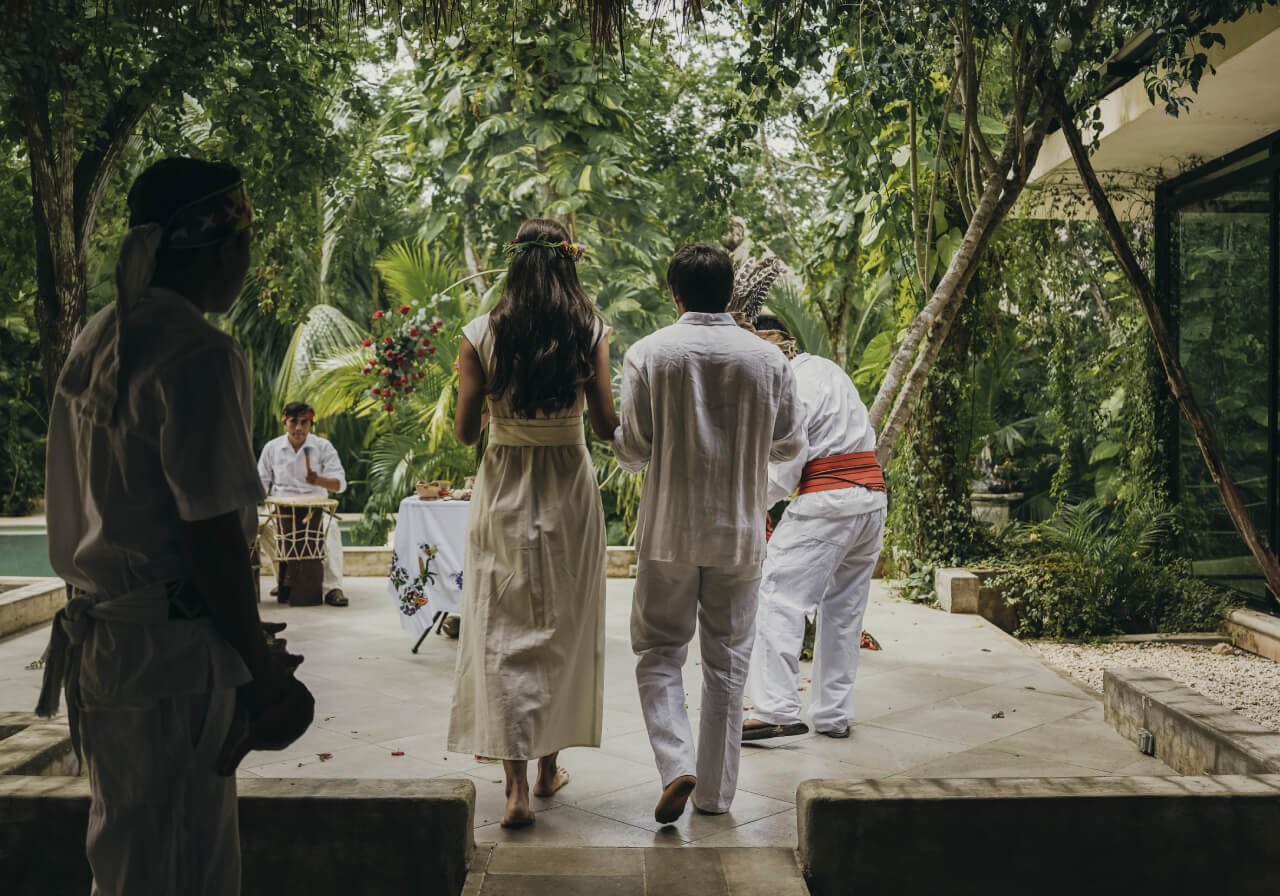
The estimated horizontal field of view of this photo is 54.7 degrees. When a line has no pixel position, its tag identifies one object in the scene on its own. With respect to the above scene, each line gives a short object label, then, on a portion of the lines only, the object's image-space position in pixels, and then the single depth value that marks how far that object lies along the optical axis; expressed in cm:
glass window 802
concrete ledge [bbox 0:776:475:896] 327
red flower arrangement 789
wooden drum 884
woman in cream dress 396
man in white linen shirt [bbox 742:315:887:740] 496
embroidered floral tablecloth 710
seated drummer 923
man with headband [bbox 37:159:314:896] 209
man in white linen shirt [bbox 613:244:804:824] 393
